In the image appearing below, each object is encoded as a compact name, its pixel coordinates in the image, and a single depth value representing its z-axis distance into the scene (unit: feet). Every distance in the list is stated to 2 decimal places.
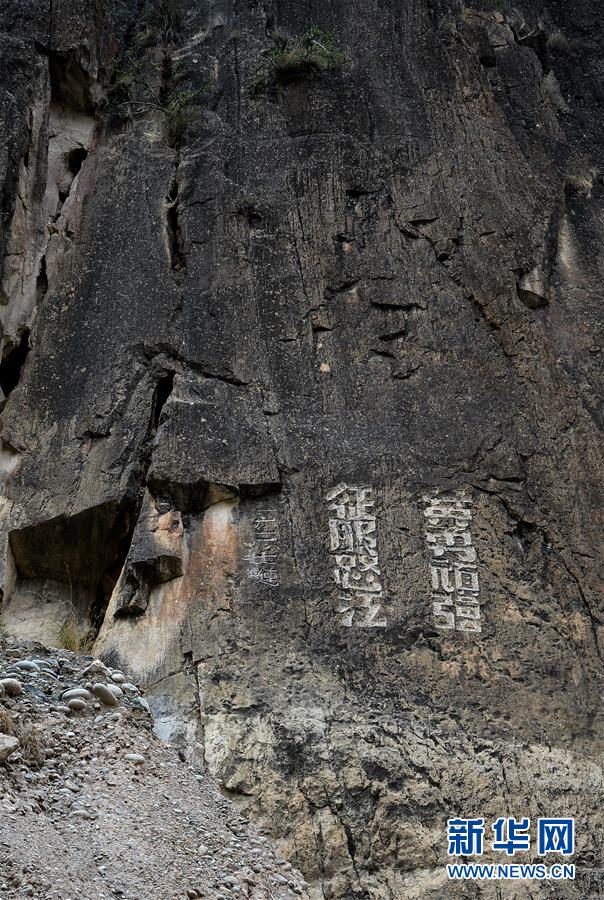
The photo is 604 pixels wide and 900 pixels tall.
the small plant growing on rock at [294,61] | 43.27
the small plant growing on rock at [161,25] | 45.88
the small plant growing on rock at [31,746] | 23.41
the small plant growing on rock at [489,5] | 48.24
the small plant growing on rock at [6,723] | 23.58
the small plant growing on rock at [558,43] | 49.08
